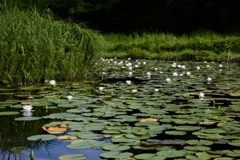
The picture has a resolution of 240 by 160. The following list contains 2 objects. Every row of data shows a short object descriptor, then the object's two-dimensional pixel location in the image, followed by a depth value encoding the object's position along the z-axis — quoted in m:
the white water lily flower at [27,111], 2.81
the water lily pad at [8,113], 2.85
